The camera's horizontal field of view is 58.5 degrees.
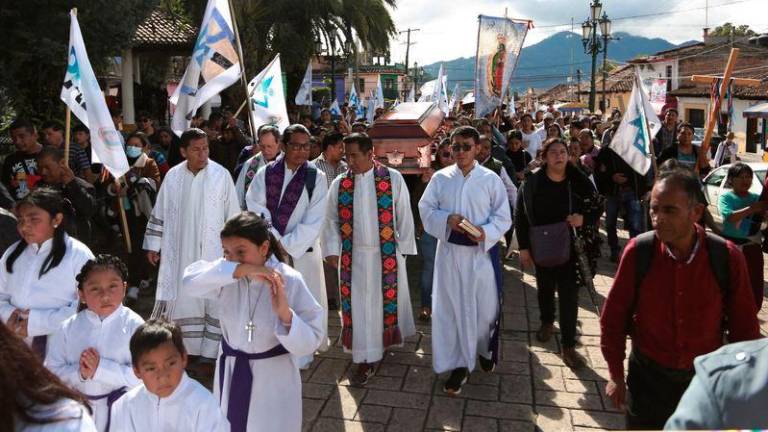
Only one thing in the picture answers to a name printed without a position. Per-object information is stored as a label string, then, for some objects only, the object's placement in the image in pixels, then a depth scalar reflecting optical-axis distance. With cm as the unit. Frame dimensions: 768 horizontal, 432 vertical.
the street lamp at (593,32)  1752
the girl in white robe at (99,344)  307
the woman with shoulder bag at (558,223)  505
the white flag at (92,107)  557
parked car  1061
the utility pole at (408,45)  5182
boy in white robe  258
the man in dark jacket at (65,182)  509
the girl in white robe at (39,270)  349
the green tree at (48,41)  967
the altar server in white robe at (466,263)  464
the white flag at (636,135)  615
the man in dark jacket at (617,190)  798
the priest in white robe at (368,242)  499
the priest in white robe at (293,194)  492
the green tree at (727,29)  6612
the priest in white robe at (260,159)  584
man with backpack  271
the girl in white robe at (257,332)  304
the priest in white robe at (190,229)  501
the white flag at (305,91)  1479
